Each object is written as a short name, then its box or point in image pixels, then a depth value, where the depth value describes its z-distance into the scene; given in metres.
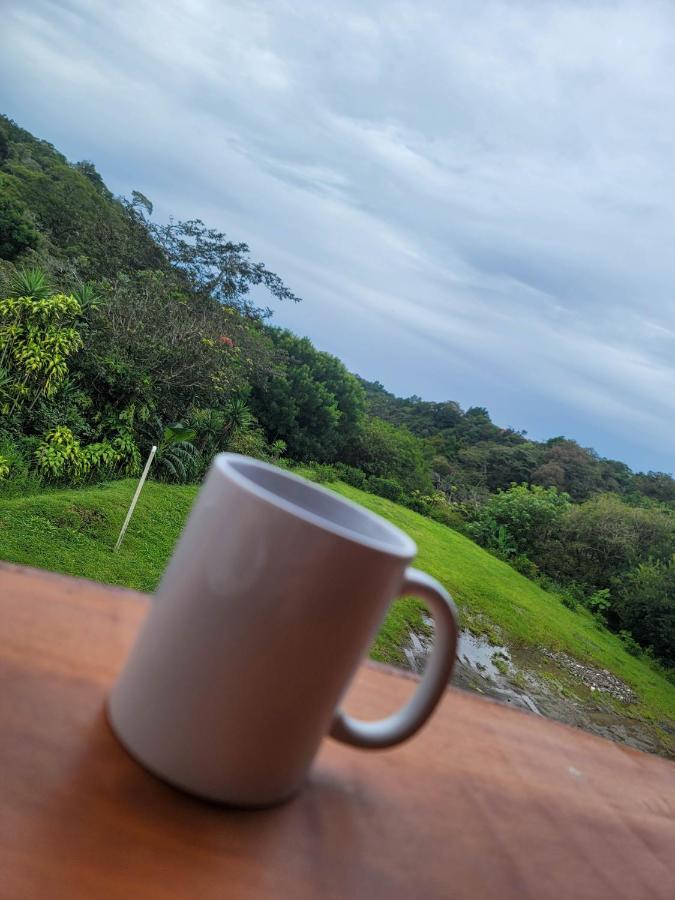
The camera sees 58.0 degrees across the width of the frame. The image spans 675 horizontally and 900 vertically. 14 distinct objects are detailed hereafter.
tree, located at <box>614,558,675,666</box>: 7.49
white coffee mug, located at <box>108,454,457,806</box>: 0.18
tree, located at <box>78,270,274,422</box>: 4.79
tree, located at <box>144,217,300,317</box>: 8.15
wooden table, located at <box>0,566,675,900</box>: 0.15
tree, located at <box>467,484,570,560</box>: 9.27
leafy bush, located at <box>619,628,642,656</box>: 7.39
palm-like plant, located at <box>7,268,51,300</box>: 4.16
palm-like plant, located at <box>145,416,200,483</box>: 5.15
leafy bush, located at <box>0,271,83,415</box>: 4.13
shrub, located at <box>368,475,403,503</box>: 9.09
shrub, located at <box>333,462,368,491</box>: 8.94
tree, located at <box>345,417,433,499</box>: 9.46
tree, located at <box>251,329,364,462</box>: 7.85
